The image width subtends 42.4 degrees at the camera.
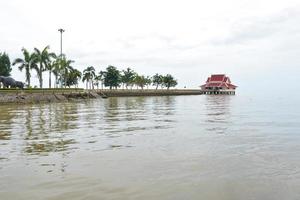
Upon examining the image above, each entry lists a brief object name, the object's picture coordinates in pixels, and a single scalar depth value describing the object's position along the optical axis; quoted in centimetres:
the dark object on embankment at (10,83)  7657
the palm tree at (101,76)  14773
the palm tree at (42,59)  8369
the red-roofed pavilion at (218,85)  16700
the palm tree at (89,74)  14150
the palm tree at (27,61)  8294
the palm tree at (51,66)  8596
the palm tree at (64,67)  9474
